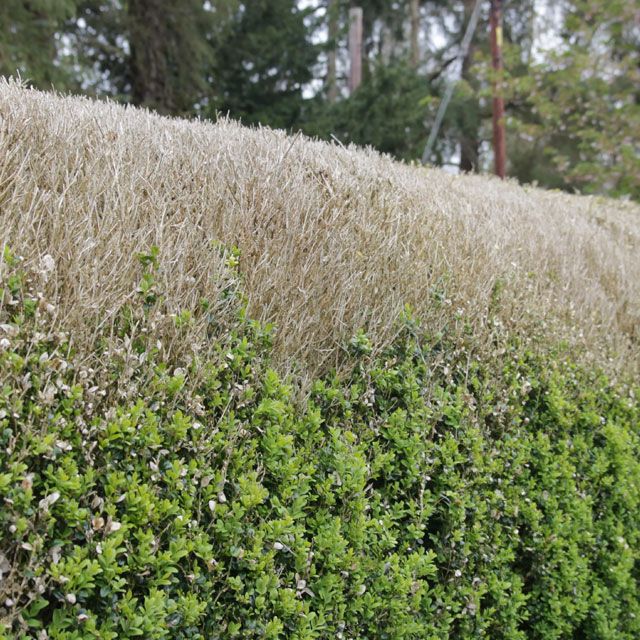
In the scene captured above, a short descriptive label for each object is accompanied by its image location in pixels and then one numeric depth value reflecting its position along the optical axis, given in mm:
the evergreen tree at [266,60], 18297
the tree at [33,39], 10391
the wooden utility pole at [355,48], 15109
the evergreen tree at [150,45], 14098
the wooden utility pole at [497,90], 13586
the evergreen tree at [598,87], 12234
